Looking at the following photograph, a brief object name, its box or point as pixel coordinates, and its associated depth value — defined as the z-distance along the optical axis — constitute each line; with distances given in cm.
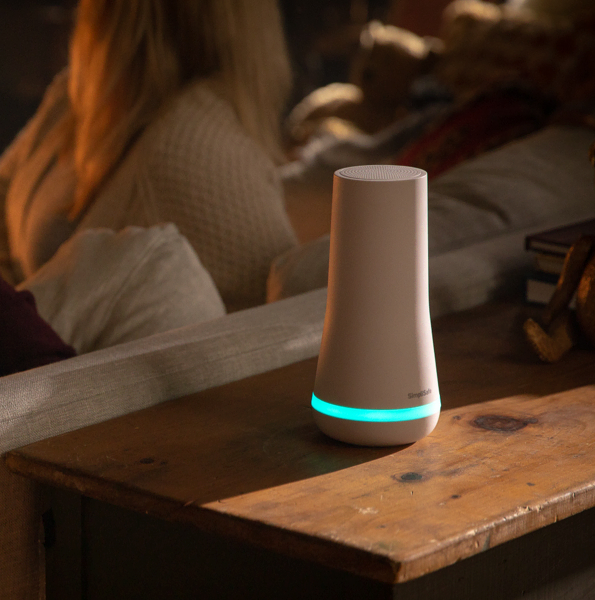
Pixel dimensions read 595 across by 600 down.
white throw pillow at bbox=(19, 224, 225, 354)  219
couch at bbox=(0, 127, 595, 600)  191
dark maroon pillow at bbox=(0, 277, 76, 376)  204
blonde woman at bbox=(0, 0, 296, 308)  272
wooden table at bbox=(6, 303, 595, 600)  174
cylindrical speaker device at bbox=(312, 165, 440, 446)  182
